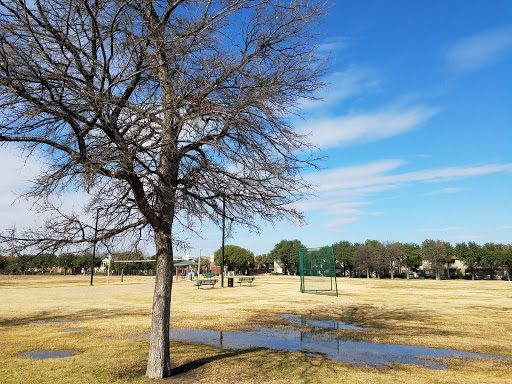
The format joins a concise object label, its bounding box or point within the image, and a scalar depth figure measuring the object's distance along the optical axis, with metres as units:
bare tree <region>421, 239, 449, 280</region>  80.50
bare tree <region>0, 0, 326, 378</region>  5.16
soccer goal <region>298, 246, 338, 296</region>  30.80
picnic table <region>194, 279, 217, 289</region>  32.26
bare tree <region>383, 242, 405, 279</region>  86.12
